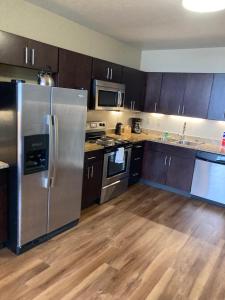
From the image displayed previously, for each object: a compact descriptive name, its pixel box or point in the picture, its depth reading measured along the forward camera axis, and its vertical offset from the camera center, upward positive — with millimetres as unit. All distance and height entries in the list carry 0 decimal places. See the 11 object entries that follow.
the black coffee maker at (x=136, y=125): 5059 -365
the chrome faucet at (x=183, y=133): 4718 -436
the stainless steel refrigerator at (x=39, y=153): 2227 -526
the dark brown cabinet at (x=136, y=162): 4305 -988
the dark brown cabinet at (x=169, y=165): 4168 -977
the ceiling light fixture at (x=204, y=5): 1940 +867
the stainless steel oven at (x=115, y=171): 3641 -1029
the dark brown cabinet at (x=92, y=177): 3271 -1013
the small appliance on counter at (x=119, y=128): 4625 -419
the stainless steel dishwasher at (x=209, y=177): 3846 -1026
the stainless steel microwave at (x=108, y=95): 3504 +149
